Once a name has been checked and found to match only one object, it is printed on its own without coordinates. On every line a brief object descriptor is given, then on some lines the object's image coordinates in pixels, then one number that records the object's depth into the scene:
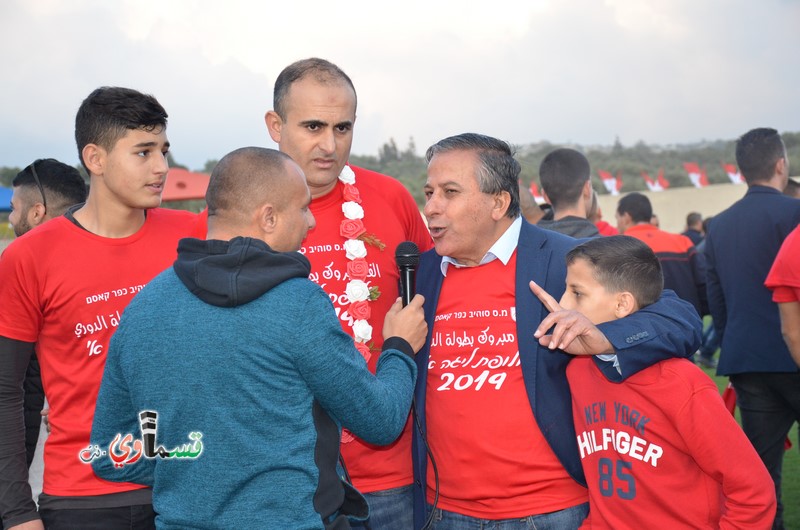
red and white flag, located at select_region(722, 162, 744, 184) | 36.49
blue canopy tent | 16.67
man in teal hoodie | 2.29
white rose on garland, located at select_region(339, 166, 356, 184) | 3.90
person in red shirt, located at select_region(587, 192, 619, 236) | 7.15
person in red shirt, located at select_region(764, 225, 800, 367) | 4.41
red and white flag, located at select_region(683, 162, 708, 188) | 36.15
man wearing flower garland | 3.49
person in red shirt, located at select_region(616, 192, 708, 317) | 8.13
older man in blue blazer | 3.10
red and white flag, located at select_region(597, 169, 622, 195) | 39.08
